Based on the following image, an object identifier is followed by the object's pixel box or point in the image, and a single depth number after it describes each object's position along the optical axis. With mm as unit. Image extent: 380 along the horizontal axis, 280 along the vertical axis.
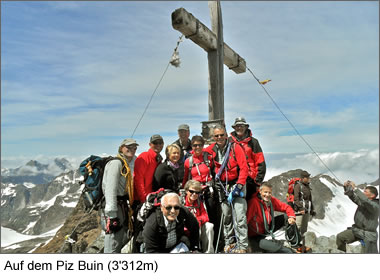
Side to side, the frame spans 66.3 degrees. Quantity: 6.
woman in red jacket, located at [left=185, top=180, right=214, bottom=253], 4574
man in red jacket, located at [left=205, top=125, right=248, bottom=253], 4727
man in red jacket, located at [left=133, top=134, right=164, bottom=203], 4633
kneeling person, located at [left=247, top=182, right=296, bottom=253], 5137
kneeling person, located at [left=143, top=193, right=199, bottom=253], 4102
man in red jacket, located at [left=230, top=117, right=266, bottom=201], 5016
